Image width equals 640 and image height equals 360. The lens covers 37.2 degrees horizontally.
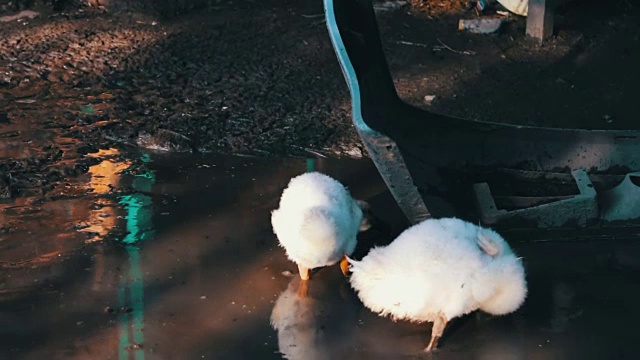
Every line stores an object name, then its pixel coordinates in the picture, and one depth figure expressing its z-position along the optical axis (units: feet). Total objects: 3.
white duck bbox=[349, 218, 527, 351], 13.56
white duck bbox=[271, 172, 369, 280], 14.40
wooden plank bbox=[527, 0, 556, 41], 23.97
